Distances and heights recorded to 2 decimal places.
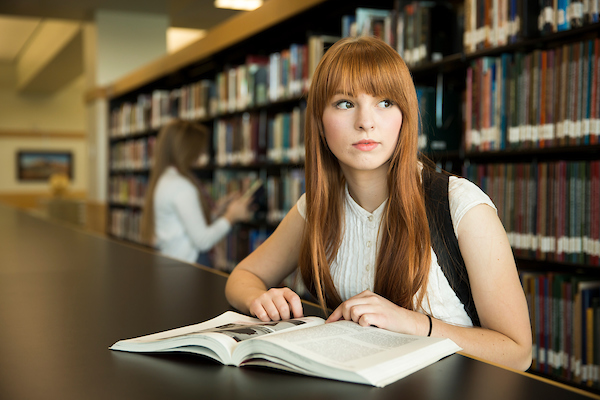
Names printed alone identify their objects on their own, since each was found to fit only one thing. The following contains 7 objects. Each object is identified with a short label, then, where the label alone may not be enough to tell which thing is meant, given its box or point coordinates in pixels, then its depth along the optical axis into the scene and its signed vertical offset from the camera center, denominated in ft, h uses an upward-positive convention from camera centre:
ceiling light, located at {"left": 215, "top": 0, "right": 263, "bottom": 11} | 18.16 +5.99
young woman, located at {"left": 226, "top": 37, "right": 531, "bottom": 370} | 3.17 -0.34
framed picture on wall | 42.86 +1.35
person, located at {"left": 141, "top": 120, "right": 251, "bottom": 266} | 9.26 -0.41
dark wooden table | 2.05 -0.79
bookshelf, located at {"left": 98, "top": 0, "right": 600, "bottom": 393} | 5.79 +0.79
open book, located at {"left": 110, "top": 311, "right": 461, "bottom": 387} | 2.13 -0.72
